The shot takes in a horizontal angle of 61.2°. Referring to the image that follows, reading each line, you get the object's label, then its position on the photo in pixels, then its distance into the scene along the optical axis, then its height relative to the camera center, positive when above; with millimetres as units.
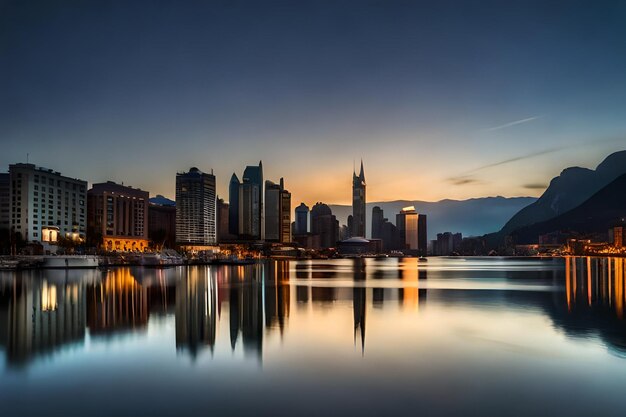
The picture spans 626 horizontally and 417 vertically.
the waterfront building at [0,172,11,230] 141500 +5449
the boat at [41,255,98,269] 95769 -6429
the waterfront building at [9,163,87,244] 141375 +6480
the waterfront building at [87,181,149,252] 191500 +3496
